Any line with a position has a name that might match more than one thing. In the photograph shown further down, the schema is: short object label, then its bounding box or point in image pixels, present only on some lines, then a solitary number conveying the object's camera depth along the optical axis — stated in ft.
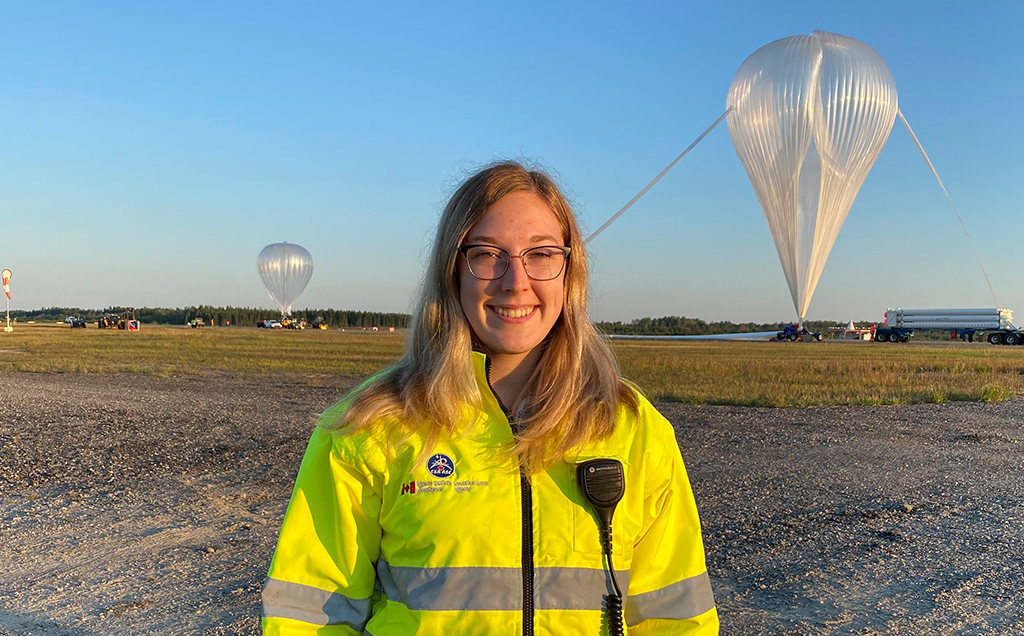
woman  5.35
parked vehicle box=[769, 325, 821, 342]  189.88
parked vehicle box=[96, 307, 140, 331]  227.81
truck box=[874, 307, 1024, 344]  168.76
